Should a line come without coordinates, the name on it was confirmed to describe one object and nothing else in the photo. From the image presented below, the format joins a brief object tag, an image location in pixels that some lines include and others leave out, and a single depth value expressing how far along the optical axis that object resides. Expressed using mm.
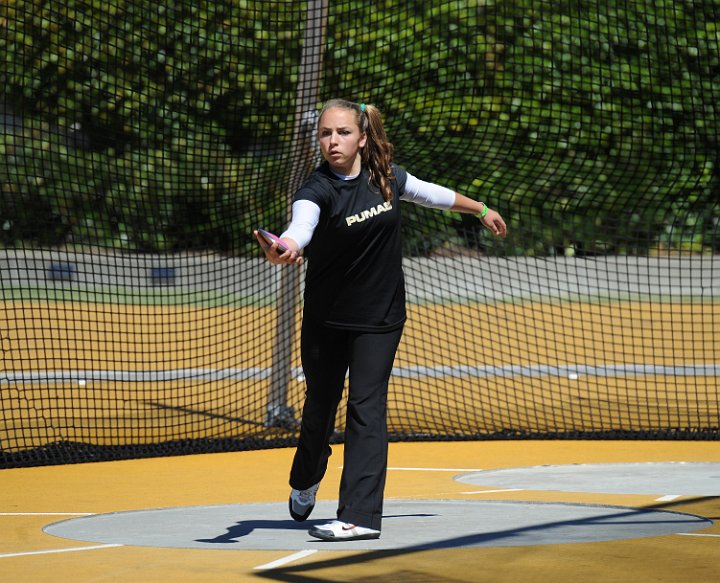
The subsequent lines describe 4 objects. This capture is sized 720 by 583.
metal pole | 21937
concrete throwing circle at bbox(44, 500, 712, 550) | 11789
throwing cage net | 22000
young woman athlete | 11406
